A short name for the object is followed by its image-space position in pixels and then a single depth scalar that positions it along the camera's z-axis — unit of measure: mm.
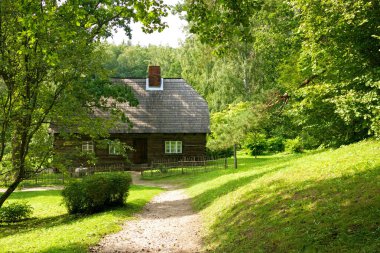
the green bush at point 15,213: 16516
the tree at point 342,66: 13938
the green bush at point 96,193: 15820
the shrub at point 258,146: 37519
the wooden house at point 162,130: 33812
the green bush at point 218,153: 39031
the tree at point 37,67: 7782
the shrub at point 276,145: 39125
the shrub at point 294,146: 34625
